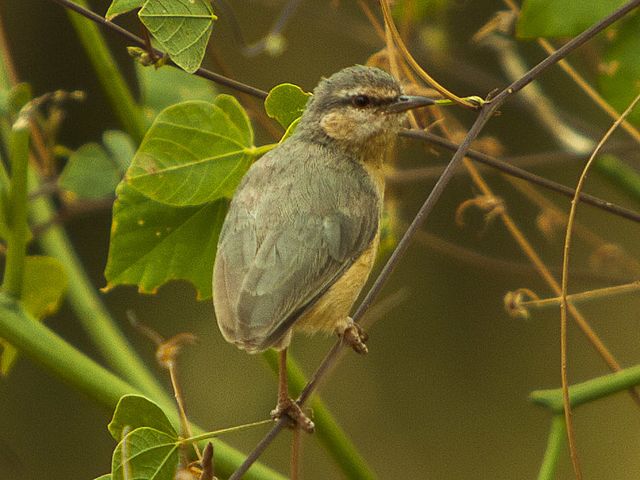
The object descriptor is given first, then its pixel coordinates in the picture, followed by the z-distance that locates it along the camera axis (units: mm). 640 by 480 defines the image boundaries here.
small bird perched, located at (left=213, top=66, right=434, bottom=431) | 4418
